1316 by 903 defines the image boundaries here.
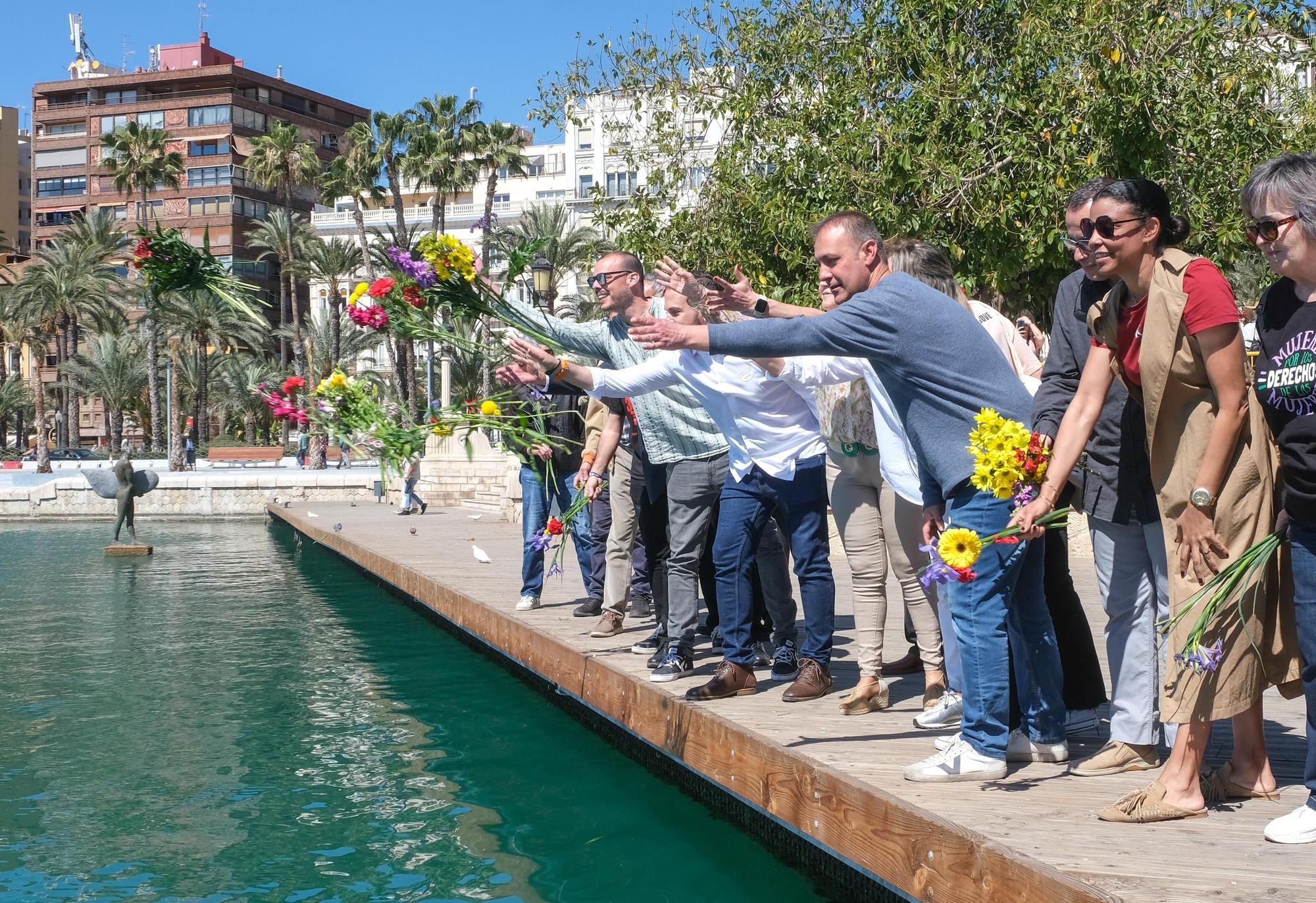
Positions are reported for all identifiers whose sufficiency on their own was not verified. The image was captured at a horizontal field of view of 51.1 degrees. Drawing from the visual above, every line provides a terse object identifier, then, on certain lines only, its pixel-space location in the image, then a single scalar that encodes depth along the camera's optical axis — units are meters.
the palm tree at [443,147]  54.28
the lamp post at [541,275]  11.19
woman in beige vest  3.80
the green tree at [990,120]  13.00
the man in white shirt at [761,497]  5.93
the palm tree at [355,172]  54.94
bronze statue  21.98
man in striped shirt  6.61
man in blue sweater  4.34
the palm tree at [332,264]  58.62
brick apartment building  91.00
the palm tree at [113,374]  63.22
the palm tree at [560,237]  52.78
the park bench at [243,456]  52.38
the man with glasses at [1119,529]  4.46
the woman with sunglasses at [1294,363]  3.54
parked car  61.09
